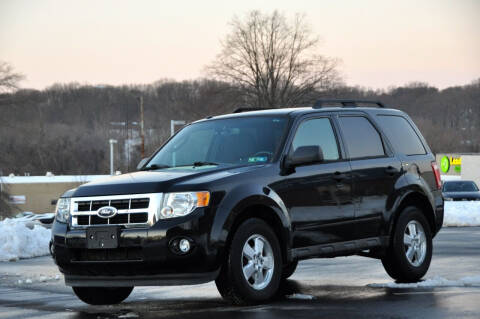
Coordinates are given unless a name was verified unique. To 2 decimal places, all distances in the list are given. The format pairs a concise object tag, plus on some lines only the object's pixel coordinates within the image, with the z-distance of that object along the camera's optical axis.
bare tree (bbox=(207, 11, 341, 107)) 80.06
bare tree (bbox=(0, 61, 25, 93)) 55.59
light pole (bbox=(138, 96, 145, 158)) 60.25
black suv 8.19
